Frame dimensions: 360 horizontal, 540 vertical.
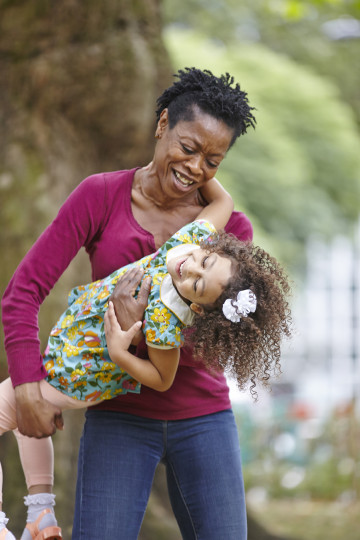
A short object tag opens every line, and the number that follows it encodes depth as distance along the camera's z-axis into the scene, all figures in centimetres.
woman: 528
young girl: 501
